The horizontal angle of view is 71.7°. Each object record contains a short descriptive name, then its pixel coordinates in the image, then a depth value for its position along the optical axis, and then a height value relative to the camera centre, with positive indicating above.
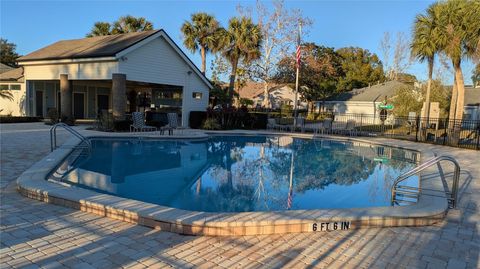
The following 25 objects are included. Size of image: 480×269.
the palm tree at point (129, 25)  30.27 +8.06
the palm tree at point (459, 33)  16.80 +4.70
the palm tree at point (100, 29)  29.95 +7.42
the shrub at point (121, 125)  17.55 -0.69
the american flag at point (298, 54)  22.64 +4.33
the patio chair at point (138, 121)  16.67 -0.43
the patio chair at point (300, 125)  22.86 -0.47
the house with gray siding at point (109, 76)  18.16 +2.19
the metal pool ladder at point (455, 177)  5.96 -1.03
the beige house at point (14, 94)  23.84 +1.05
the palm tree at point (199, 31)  30.33 +7.74
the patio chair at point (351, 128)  21.03 -0.52
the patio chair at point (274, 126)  23.91 -0.63
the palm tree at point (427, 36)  18.66 +4.95
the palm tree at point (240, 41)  26.30 +5.99
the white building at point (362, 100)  35.19 +2.29
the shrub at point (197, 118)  22.12 -0.23
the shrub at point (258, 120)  23.50 -0.25
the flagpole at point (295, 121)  22.91 -0.22
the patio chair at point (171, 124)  16.72 -0.52
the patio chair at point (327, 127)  21.84 -0.54
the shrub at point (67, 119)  19.90 -0.54
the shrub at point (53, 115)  20.44 -0.33
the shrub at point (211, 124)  21.44 -0.59
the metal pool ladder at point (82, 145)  10.59 -1.20
